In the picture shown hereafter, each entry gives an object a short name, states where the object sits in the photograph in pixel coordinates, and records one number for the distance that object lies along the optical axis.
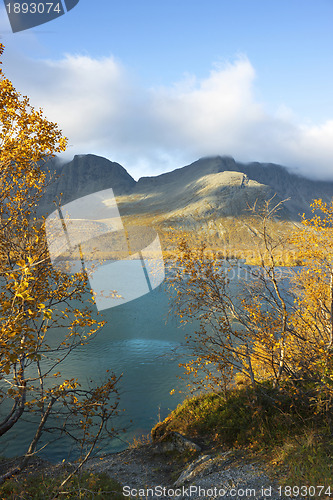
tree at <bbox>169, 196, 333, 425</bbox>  11.37
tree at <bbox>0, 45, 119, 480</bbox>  7.76
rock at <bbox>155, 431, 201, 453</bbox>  13.97
